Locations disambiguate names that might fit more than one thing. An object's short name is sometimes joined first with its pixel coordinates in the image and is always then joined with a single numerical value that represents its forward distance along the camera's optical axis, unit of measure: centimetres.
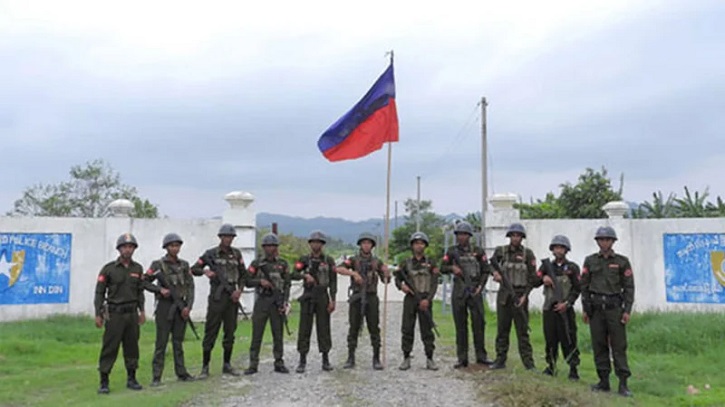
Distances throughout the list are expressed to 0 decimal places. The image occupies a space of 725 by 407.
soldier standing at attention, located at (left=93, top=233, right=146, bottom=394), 714
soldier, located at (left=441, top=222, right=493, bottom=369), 818
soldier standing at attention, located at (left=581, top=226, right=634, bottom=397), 695
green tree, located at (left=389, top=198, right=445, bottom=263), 2969
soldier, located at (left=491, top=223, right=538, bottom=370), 798
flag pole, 830
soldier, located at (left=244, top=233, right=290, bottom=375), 805
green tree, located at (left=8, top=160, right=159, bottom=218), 2014
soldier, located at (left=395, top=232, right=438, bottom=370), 818
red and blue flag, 898
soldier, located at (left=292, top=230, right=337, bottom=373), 817
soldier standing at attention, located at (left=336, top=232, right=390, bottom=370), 824
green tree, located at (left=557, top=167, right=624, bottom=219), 2367
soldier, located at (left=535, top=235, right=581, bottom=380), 759
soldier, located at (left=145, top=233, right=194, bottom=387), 750
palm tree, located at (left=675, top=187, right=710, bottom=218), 1923
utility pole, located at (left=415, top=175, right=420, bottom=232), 4005
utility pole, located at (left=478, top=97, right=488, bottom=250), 1927
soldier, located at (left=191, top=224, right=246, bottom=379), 793
